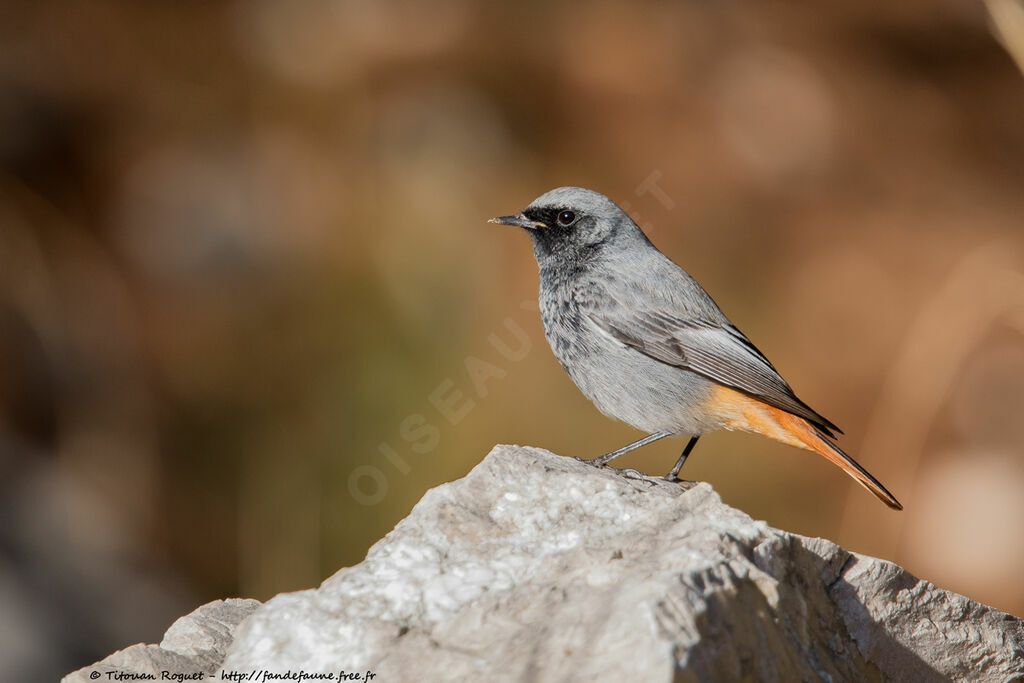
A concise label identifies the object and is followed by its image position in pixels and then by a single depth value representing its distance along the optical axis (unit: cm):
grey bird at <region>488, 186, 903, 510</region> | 924
